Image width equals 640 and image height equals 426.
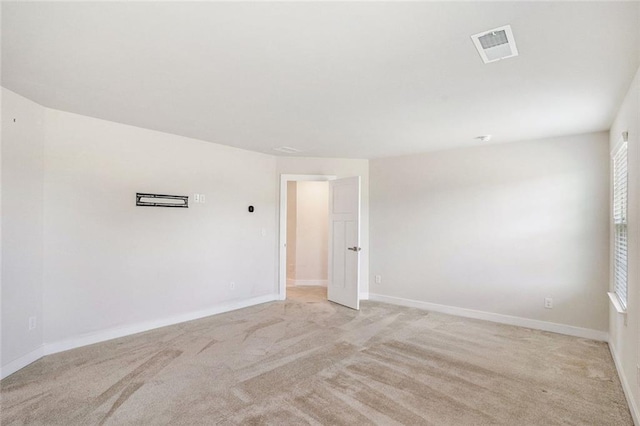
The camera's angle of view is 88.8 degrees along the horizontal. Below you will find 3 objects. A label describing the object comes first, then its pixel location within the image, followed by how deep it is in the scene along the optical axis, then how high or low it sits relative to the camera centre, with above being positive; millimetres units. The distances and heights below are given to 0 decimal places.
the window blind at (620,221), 2914 -76
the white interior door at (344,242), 4984 -474
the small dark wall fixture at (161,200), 3878 +134
